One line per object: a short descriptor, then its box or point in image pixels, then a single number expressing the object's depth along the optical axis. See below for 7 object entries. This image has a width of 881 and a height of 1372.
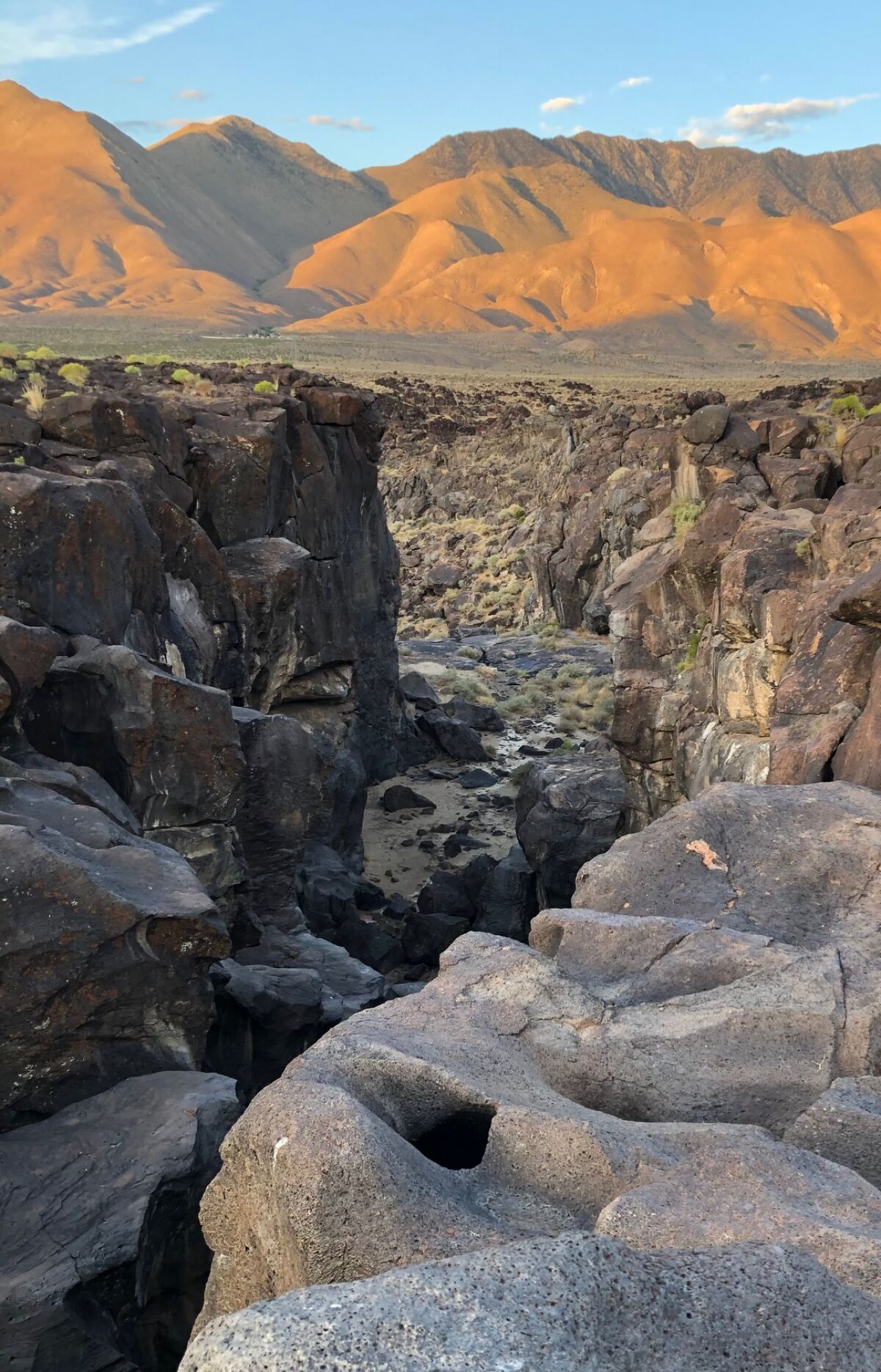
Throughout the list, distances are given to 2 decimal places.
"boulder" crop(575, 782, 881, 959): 7.84
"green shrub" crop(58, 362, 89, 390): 26.81
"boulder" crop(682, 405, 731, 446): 25.33
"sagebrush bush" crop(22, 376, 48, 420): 19.95
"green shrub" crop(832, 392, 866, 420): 30.66
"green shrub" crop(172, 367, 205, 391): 30.27
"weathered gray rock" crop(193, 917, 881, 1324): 4.57
